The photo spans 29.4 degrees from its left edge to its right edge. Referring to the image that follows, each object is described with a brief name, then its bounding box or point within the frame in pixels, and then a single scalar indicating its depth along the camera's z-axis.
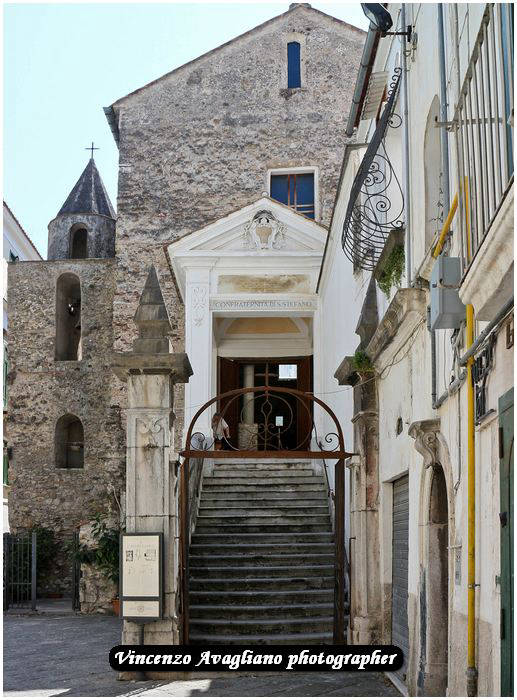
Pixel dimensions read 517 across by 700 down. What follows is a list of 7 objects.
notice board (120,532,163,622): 10.58
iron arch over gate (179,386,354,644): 11.19
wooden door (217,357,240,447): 21.75
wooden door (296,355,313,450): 21.88
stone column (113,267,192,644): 10.90
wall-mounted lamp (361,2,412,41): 9.59
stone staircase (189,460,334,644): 12.42
